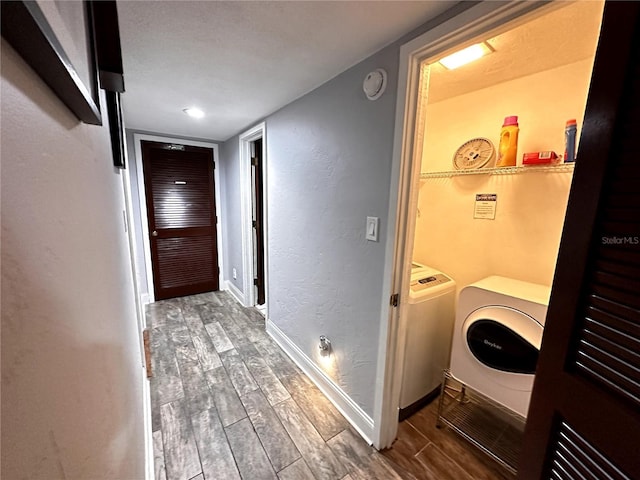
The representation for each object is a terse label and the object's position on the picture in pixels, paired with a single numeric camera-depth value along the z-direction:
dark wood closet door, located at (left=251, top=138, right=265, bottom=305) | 3.09
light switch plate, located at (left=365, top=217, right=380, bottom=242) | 1.40
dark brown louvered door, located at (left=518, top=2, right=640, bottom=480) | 0.61
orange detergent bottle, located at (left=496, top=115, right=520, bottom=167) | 1.61
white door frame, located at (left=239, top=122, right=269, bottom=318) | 2.67
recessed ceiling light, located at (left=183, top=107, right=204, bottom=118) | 2.23
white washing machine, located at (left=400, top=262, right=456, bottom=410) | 1.63
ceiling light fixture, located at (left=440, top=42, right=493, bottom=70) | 1.32
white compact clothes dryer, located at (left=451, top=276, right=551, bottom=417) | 1.30
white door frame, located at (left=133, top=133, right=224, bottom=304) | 3.05
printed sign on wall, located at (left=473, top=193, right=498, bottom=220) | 1.77
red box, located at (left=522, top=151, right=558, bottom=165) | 1.49
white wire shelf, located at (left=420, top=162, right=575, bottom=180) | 1.46
